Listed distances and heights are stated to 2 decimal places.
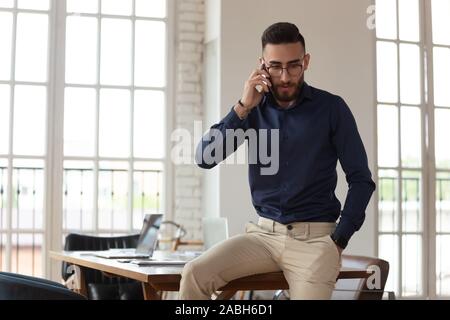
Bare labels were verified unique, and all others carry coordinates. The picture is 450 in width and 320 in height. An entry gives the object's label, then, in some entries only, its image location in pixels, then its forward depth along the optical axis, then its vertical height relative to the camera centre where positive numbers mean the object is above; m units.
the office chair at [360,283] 3.43 -0.44
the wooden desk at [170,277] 2.49 -0.30
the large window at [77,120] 6.04 +0.54
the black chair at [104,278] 4.88 -0.57
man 2.47 +0.04
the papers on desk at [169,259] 3.00 -0.30
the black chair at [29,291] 2.00 -0.26
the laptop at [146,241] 3.80 -0.26
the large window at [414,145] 6.75 +0.38
